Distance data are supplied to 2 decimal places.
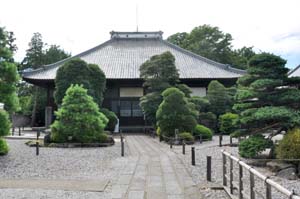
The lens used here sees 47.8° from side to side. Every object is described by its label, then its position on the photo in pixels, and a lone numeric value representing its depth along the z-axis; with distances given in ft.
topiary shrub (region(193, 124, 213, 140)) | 58.49
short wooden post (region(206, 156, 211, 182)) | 24.26
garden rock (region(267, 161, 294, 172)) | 28.73
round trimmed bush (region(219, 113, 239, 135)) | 70.03
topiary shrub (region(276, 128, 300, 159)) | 28.96
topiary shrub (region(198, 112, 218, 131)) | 74.18
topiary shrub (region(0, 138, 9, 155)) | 37.96
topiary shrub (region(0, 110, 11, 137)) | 36.99
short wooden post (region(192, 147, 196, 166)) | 31.89
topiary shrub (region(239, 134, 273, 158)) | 32.62
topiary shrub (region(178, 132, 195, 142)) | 53.36
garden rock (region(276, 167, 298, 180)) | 27.87
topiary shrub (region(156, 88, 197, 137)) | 56.49
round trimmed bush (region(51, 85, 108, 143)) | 49.65
